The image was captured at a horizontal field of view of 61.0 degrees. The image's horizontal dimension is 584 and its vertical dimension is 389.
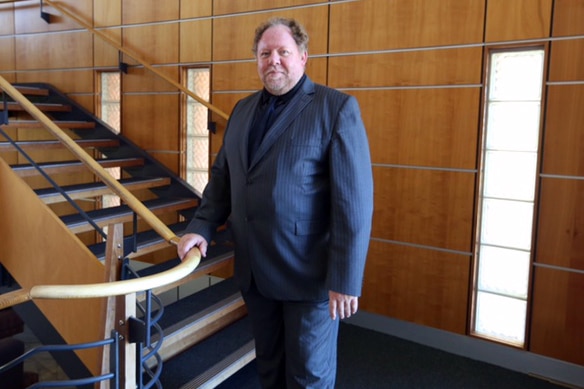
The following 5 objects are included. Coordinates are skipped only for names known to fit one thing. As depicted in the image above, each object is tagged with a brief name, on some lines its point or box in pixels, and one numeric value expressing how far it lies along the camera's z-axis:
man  1.62
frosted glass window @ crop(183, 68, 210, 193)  4.45
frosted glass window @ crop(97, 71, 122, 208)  4.93
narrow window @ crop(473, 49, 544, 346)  3.05
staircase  2.84
